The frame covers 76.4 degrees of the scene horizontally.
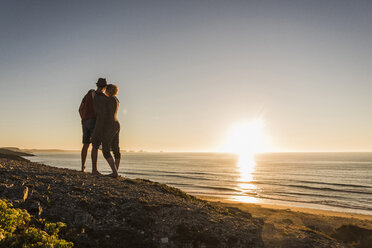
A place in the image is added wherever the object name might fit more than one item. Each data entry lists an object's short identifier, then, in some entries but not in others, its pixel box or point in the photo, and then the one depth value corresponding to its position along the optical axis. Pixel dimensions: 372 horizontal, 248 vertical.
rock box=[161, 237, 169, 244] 4.28
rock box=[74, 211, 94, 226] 4.37
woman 7.22
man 7.45
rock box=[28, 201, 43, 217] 4.25
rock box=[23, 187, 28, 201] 4.58
